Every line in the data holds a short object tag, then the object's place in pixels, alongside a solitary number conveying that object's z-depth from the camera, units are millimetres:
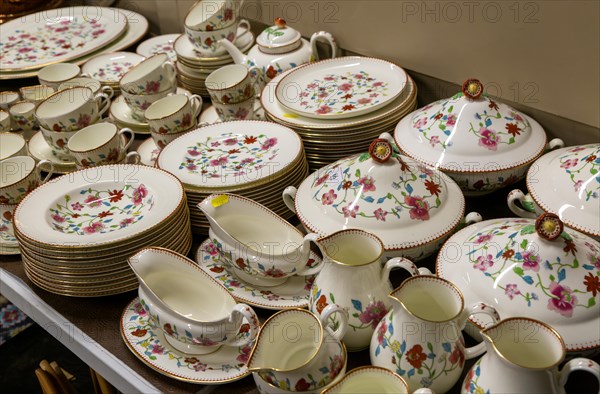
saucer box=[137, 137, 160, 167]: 1592
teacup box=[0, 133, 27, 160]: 1579
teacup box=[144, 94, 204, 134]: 1549
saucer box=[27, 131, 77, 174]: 1599
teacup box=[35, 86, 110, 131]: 1568
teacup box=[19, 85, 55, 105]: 1816
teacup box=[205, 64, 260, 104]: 1579
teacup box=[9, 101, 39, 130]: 1777
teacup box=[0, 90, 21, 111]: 1835
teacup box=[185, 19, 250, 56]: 1812
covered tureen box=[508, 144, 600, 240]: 1132
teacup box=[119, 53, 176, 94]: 1686
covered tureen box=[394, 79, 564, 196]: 1289
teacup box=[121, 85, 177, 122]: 1693
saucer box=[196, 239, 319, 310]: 1169
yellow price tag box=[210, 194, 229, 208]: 1230
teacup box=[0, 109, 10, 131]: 1733
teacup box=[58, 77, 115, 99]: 1782
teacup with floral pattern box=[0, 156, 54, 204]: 1383
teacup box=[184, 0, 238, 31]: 1789
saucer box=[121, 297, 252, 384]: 1049
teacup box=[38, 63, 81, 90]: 1869
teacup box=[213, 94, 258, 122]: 1606
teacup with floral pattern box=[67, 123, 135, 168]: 1469
